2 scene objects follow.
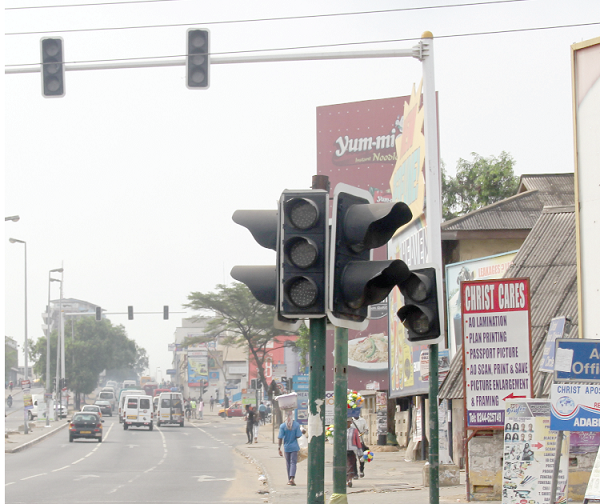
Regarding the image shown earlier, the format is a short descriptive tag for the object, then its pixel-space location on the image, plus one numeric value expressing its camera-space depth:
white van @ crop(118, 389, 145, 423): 83.09
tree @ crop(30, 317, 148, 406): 129.25
